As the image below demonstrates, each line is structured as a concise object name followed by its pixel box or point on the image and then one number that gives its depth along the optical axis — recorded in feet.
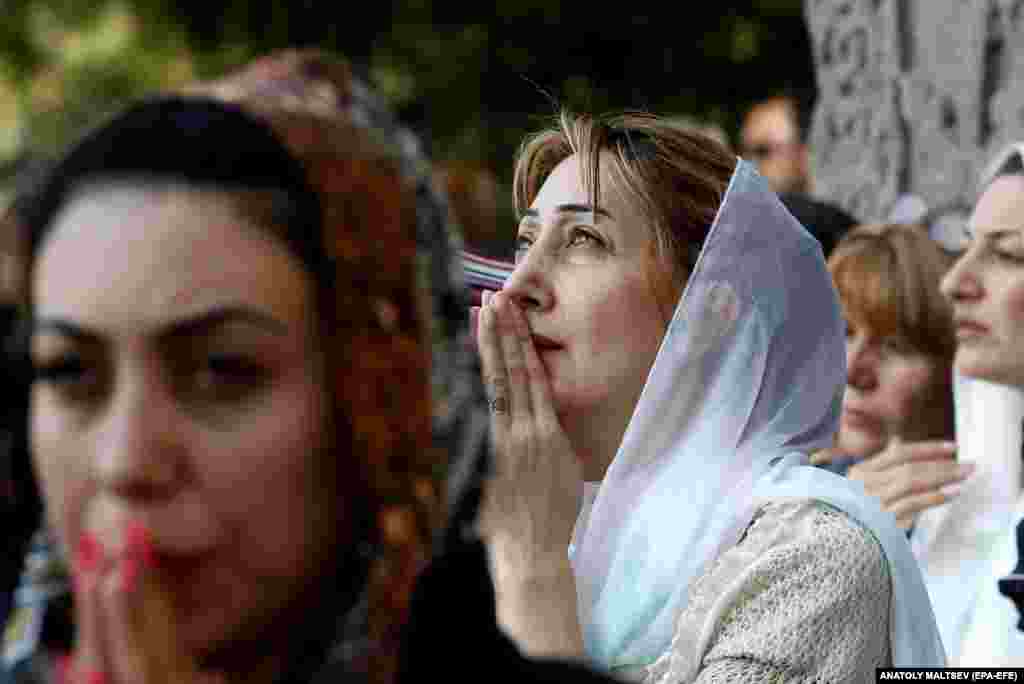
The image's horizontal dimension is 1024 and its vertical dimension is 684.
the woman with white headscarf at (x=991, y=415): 23.79
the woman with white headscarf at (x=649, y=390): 17.24
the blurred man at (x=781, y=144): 46.93
